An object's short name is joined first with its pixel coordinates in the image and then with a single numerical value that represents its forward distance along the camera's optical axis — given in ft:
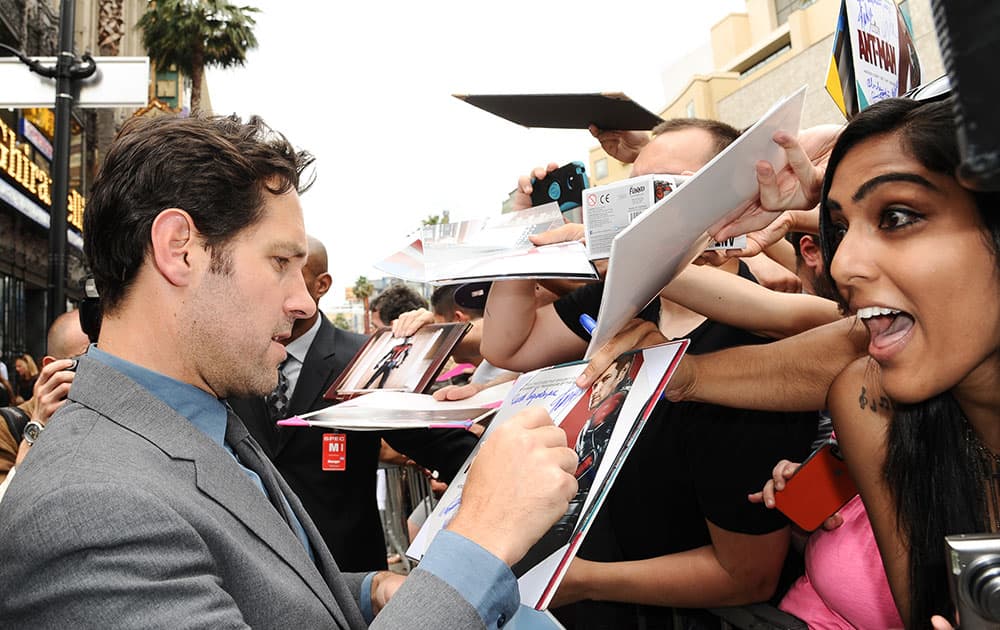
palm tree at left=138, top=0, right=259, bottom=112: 82.64
